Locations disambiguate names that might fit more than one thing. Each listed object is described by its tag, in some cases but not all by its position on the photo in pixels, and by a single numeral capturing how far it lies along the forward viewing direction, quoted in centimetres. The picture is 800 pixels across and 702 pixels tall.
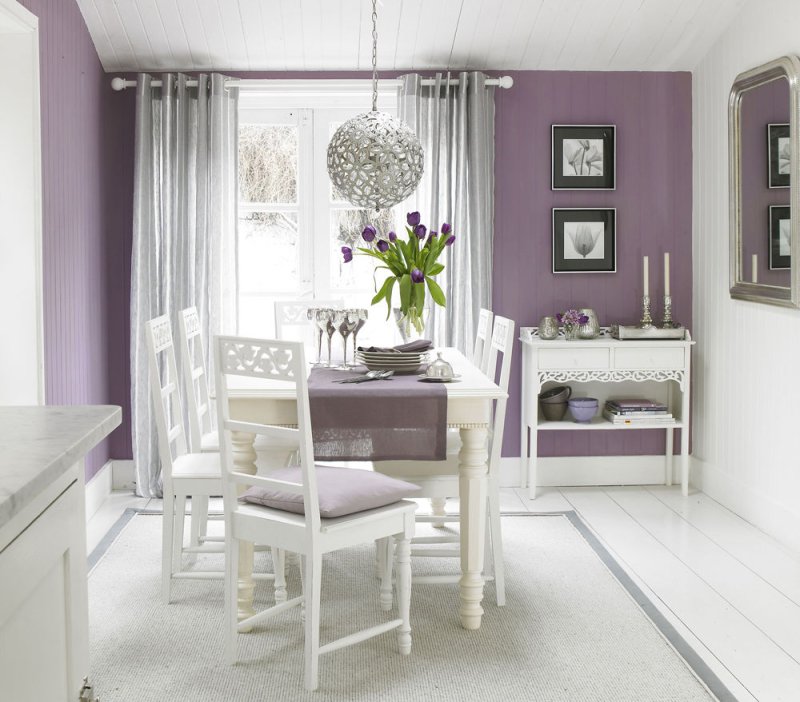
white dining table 305
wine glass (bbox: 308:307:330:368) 359
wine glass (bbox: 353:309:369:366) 359
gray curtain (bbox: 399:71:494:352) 480
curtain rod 473
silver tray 479
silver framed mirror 384
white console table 473
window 499
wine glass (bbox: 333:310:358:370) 357
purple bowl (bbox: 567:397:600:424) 481
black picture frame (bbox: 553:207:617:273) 496
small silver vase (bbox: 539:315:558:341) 482
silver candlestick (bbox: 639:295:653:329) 486
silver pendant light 348
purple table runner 302
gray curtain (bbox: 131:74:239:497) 475
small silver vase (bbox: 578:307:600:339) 481
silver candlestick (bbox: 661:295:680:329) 484
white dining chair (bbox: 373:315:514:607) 320
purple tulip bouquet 371
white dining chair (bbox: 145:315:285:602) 325
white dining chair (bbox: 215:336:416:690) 258
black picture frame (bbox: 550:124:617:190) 494
